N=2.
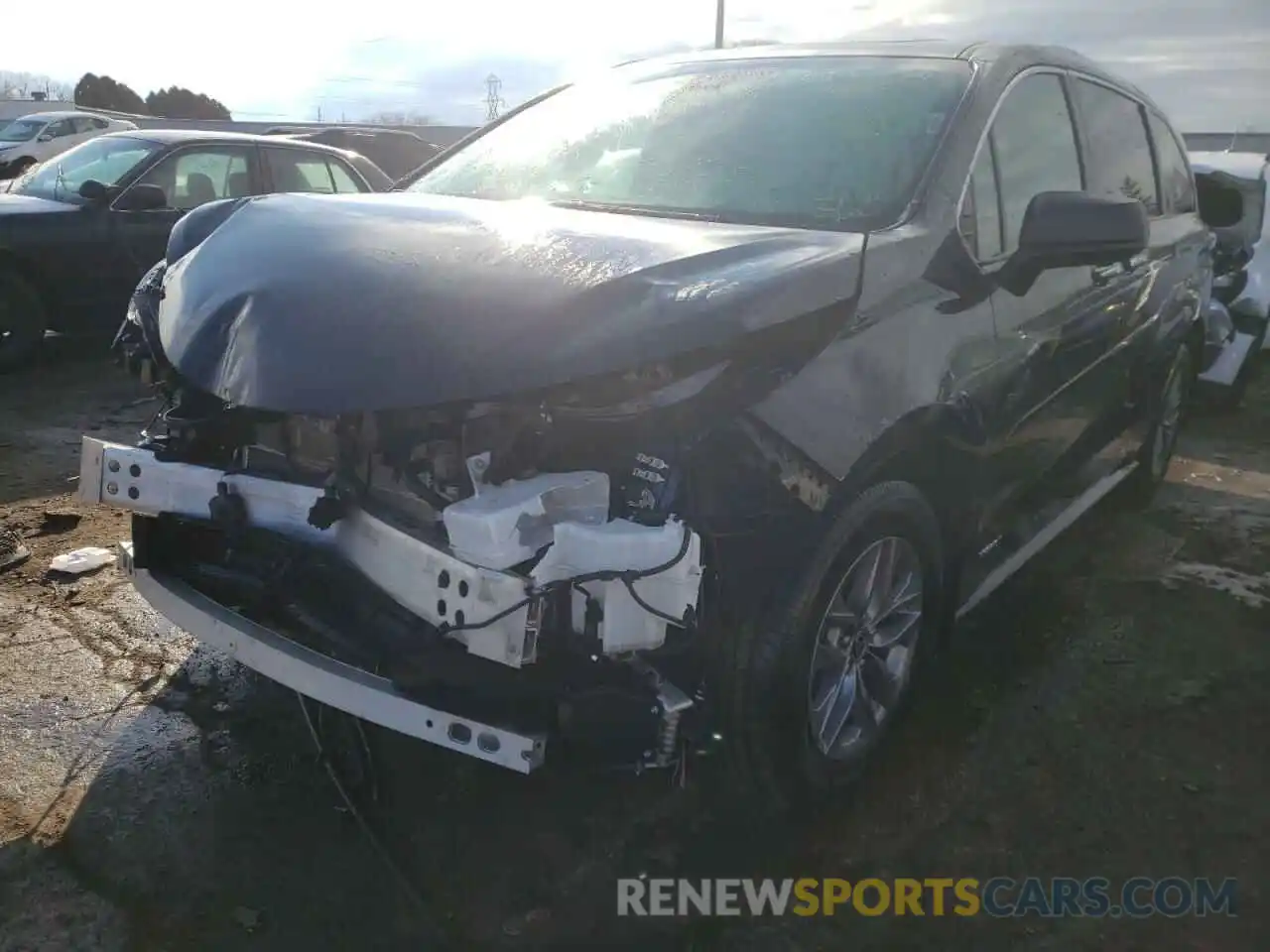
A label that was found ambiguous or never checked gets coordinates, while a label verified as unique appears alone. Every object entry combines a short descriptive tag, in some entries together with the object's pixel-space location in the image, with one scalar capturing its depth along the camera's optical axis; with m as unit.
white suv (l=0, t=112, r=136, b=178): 17.45
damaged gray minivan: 2.16
